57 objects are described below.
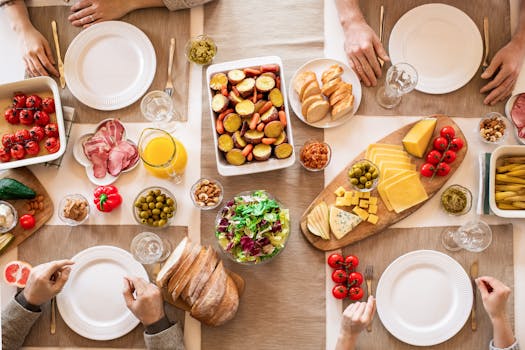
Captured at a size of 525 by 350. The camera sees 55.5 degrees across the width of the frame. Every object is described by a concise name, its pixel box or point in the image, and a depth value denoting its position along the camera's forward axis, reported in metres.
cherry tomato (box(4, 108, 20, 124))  2.18
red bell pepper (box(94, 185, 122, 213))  2.13
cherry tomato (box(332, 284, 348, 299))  2.10
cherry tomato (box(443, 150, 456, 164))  2.13
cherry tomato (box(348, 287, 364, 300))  2.10
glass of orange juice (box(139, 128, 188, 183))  2.08
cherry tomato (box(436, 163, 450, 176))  2.14
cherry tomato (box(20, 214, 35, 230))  2.15
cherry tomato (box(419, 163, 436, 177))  2.16
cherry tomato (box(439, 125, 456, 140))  2.17
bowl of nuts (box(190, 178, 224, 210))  2.12
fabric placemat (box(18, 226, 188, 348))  2.18
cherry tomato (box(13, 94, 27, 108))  2.18
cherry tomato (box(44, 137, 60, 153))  2.14
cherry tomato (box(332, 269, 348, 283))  2.10
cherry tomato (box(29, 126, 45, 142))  2.15
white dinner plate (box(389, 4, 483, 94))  2.24
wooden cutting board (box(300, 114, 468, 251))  2.15
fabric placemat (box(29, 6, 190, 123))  2.25
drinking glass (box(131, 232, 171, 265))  2.12
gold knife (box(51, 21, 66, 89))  2.25
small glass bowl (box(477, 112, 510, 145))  2.16
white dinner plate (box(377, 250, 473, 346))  2.10
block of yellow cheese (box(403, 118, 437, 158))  2.15
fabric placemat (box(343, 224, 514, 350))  2.11
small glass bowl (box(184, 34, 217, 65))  2.21
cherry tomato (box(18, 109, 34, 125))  2.16
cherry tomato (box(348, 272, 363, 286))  2.11
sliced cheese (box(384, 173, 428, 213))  2.15
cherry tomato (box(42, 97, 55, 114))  2.17
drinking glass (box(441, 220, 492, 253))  2.10
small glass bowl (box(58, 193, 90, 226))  2.12
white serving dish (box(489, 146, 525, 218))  2.06
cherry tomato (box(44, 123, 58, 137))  2.15
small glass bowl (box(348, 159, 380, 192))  2.12
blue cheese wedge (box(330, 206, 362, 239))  2.14
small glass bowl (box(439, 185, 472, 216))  2.13
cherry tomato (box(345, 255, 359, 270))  2.12
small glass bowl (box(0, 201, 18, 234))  2.13
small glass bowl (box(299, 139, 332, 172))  2.13
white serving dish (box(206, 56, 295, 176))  2.08
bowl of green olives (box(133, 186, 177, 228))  2.10
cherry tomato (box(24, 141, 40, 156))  2.14
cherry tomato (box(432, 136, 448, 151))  2.15
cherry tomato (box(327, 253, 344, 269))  2.12
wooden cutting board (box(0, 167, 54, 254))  2.17
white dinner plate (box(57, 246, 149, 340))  2.11
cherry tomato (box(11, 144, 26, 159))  2.13
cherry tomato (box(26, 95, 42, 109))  2.16
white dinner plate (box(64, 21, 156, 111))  2.23
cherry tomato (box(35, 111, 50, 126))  2.16
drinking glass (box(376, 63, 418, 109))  2.16
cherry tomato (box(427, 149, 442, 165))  2.15
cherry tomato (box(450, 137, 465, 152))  2.15
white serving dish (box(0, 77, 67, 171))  2.11
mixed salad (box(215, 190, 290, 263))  2.00
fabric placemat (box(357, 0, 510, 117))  2.24
